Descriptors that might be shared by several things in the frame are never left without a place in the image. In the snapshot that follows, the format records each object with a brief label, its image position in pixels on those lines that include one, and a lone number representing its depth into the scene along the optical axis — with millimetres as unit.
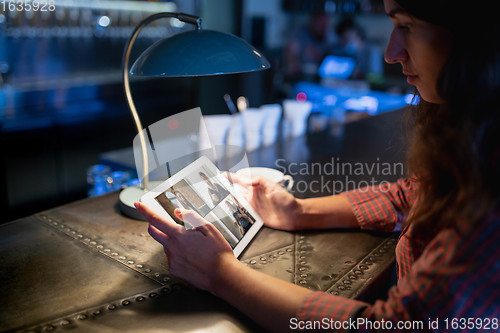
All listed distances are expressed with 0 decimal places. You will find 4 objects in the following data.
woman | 655
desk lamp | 1021
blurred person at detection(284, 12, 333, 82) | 5438
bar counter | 810
